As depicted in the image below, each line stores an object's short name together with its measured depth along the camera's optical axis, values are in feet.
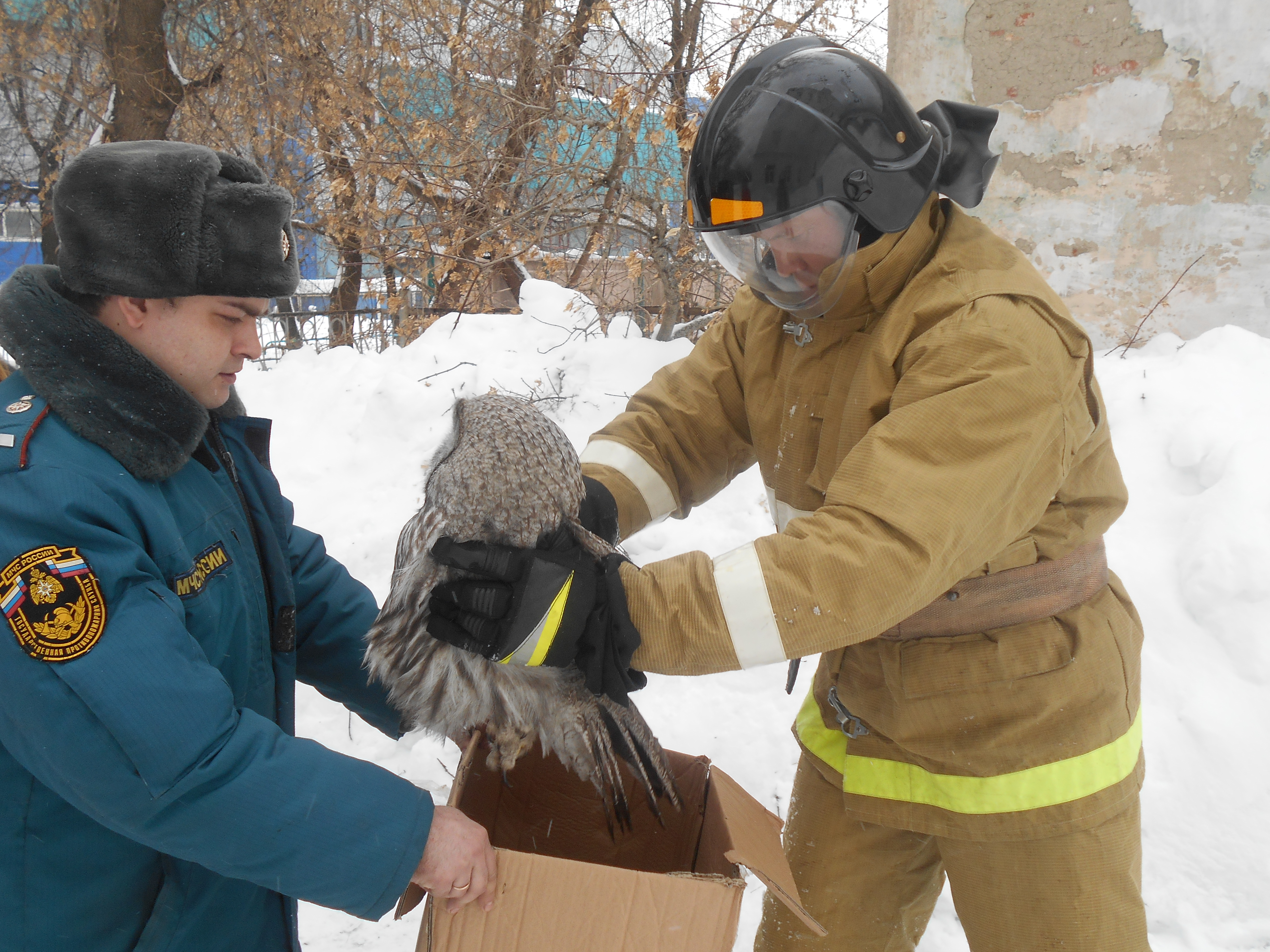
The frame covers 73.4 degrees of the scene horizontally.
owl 6.13
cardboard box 4.71
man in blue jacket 4.45
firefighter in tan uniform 5.20
